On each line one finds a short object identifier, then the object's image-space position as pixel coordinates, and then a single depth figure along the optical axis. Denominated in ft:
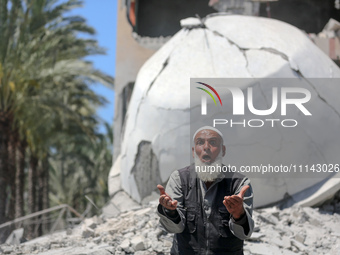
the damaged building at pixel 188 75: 25.90
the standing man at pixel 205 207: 12.70
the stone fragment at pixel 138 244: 21.02
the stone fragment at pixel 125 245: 21.09
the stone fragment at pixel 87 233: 24.20
